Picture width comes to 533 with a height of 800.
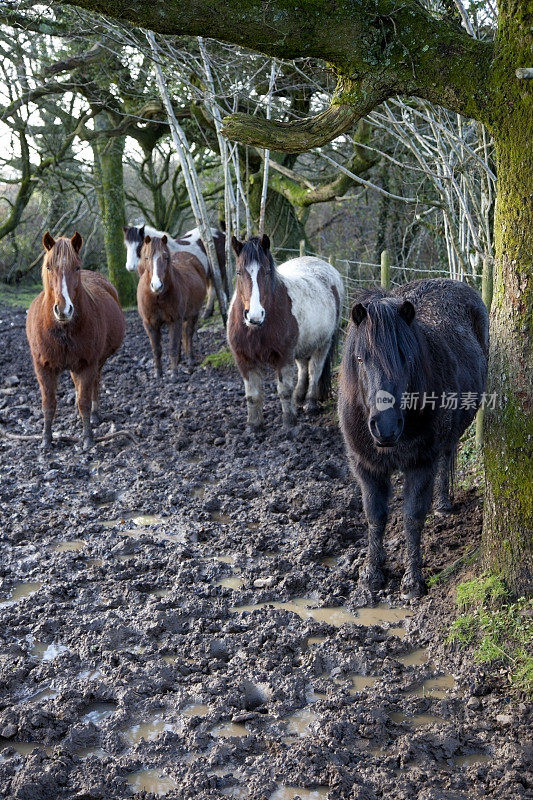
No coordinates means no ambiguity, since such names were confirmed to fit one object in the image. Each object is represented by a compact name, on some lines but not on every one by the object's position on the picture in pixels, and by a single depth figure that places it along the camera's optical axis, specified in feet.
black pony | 22.63
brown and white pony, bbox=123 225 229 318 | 78.28
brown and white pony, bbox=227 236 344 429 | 41.78
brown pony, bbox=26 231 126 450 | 39.86
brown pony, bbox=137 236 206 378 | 60.24
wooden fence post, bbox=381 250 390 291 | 48.93
